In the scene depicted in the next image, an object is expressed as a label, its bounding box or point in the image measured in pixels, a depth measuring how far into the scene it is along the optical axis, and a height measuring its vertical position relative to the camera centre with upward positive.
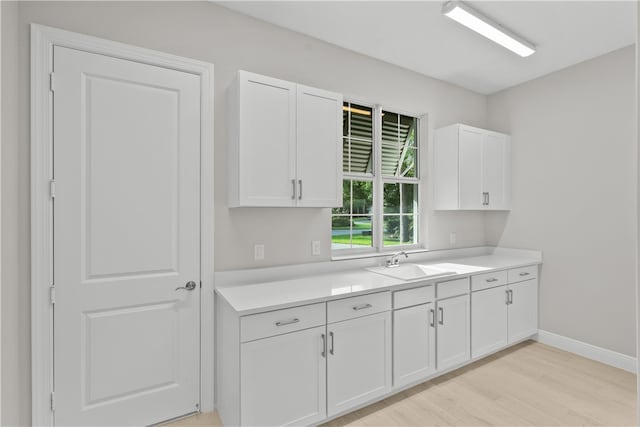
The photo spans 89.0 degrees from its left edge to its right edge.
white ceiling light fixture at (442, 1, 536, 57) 2.30 +1.44
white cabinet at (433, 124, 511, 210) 3.43 +0.48
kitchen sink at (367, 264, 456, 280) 2.82 -0.53
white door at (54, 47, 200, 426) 1.88 -0.19
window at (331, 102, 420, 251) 3.13 +0.31
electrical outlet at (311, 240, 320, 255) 2.77 -0.31
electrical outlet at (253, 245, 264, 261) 2.49 -0.32
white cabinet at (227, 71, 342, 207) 2.18 +0.48
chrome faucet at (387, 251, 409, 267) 3.04 -0.45
